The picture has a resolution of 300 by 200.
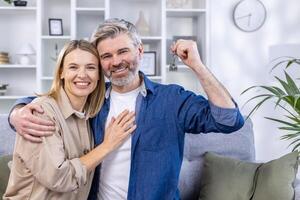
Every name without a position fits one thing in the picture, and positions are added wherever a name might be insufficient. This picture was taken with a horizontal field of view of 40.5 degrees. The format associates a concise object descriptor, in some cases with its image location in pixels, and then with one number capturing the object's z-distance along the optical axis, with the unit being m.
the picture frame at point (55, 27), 3.95
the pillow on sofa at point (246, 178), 2.11
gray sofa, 2.48
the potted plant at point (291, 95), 1.50
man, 1.69
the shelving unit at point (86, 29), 3.92
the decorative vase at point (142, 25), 4.00
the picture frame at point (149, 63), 3.95
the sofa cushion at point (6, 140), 2.41
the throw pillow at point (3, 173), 2.30
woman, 1.41
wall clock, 4.11
